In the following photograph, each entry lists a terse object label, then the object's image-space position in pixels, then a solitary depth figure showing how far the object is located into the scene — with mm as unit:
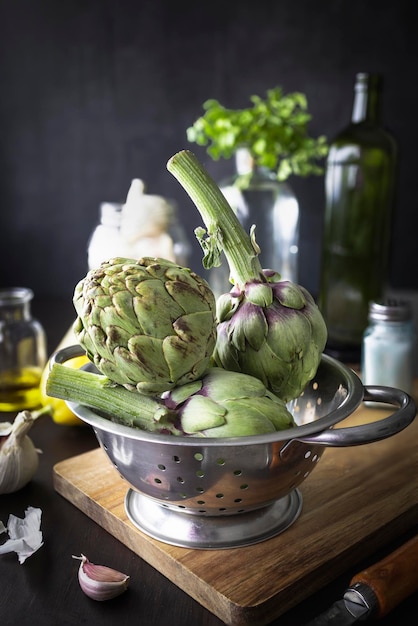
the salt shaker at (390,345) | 1021
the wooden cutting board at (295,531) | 595
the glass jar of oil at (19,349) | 1096
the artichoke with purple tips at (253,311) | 667
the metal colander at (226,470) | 584
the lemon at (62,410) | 962
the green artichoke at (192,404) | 597
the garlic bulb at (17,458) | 790
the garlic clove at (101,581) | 602
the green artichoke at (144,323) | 599
